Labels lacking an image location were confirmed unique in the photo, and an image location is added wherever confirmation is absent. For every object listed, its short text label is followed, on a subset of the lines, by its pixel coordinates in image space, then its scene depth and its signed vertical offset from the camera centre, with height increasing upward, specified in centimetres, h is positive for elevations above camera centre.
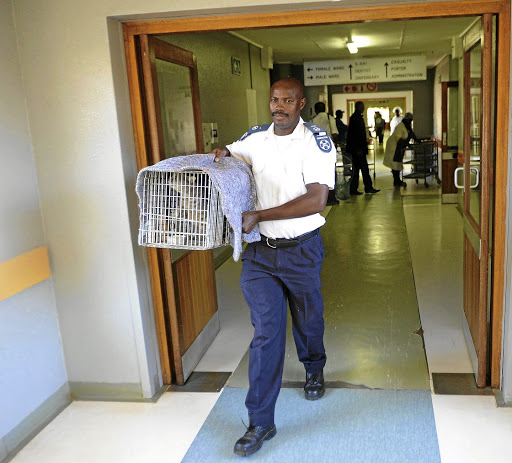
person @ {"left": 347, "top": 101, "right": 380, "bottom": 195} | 1075 -51
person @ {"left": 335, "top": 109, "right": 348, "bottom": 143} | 1141 -28
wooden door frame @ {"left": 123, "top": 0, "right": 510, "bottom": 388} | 288 +47
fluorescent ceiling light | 969 +115
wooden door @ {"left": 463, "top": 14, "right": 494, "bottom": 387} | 304 -48
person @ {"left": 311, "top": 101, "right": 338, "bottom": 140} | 981 -3
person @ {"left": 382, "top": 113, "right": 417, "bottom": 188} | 1143 -66
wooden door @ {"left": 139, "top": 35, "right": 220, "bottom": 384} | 328 -76
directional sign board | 1172 +88
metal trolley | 1176 -102
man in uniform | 273 -56
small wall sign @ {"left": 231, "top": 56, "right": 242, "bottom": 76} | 795 +79
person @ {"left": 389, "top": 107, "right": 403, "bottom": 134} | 1274 -15
